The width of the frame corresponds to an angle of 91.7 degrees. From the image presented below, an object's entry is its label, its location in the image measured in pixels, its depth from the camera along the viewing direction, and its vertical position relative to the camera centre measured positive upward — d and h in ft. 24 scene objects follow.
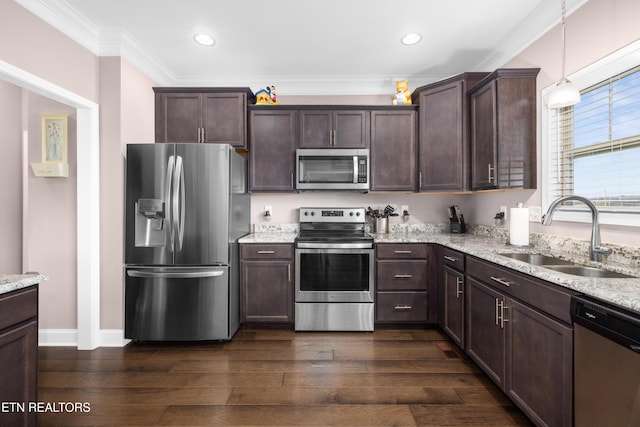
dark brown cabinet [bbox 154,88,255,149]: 10.63 +3.37
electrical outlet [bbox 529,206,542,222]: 8.08 -0.02
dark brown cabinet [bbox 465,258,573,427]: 4.63 -2.29
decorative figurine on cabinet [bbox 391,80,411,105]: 11.10 +4.23
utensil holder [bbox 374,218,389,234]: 11.83 -0.47
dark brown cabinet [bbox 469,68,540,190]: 8.18 +2.29
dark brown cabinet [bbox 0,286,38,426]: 4.26 -2.03
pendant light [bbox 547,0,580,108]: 5.76 +2.21
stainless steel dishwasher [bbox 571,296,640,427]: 3.51 -1.87
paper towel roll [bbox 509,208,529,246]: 7.74 -0.34
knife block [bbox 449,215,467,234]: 11.58 -0.51
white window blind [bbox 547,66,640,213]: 5.77 +1.41
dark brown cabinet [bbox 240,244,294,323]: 10.06 -2.36
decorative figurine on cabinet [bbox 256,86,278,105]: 11.06 +4.18
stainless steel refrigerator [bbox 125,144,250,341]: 8.80 -0.80
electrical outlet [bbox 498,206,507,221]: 9.50 +0.08
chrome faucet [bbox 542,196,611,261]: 5.78 -0.37
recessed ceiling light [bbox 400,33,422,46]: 8.93 +5.11
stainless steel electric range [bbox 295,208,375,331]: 9.88 -2.31
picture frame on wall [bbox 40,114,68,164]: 8.84 +2.15
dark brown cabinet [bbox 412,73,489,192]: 9.82 +2.57
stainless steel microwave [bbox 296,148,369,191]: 10.80 +1.53
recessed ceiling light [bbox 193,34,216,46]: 9.02 +5.14
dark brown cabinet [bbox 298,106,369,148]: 10.98 +3.04
